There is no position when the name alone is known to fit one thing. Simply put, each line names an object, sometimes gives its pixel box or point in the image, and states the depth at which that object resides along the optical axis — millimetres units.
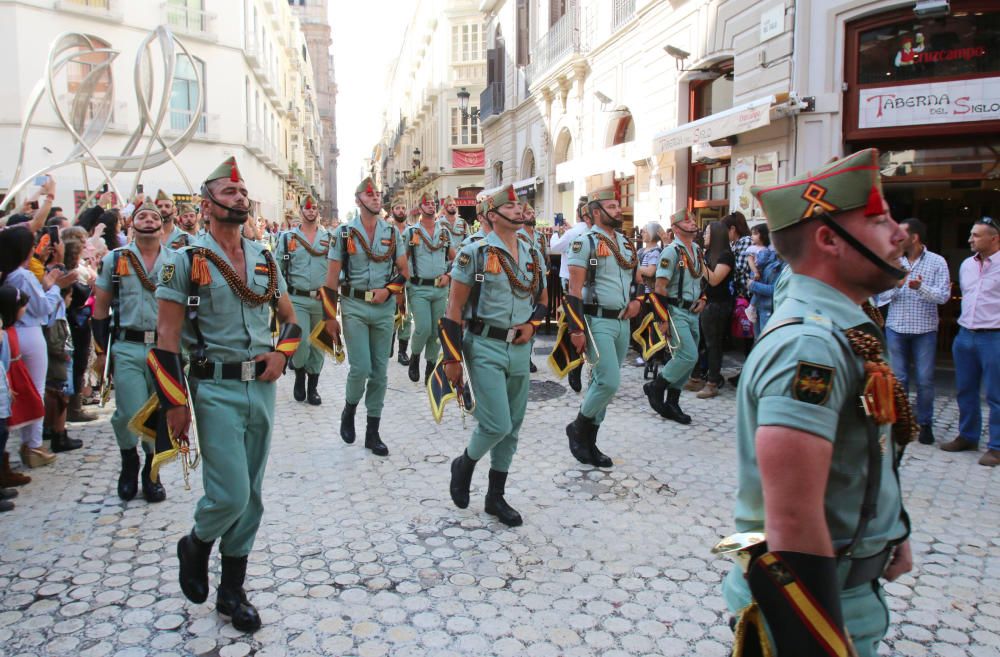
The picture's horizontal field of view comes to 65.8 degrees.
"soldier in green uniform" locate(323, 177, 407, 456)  6730
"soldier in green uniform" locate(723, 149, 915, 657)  1686
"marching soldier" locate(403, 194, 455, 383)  9586
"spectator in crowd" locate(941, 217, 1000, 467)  6352
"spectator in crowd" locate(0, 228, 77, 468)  5656
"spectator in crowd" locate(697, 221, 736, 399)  8828
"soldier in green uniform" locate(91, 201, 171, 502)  5211
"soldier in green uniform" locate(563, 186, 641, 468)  6117
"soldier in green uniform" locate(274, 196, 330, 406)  8625
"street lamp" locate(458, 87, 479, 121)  28102
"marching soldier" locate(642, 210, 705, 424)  7457
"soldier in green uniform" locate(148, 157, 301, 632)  3576
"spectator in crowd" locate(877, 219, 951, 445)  6867
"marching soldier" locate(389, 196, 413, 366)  10711
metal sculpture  14203
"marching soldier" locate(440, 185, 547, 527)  4938
